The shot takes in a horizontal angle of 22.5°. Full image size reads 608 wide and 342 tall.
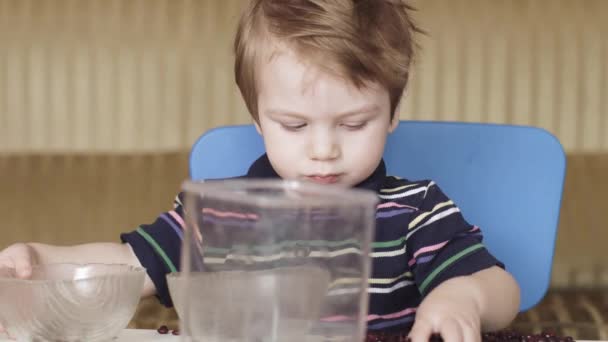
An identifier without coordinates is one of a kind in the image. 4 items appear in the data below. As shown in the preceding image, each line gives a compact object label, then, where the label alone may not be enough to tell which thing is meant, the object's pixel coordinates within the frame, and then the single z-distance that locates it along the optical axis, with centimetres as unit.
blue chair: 145
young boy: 119
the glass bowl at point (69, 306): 100
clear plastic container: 83
